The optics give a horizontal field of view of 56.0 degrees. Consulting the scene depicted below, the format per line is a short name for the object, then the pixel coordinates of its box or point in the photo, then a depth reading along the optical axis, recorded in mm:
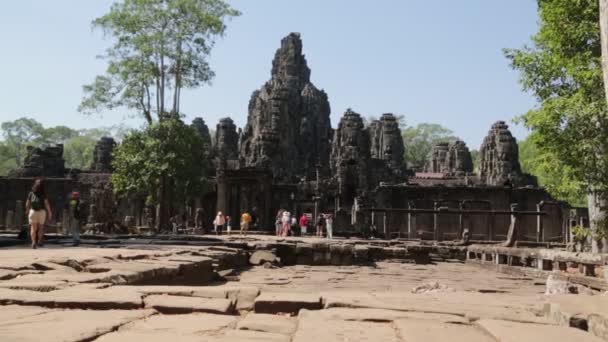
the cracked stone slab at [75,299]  3947
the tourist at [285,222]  23625
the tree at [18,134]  76812
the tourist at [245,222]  22589
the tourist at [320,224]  24062
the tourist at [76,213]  12195
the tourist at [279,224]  24500
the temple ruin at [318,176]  29422
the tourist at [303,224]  25375
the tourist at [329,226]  22250
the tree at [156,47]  27016
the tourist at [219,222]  24370
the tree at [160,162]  25625
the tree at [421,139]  83000
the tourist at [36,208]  10125
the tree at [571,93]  13117
